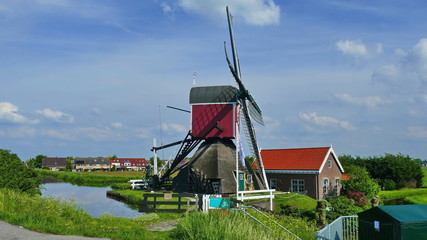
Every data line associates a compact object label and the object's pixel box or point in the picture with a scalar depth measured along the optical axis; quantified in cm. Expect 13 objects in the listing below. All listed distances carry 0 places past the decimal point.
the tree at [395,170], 4850
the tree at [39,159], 15346
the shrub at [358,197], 2937
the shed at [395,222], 1086
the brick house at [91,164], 14338
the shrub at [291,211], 2231
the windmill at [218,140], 3059
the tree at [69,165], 13038
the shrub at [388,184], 4766
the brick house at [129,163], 15138
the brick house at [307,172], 3406
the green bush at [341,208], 2256
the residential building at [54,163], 15138
